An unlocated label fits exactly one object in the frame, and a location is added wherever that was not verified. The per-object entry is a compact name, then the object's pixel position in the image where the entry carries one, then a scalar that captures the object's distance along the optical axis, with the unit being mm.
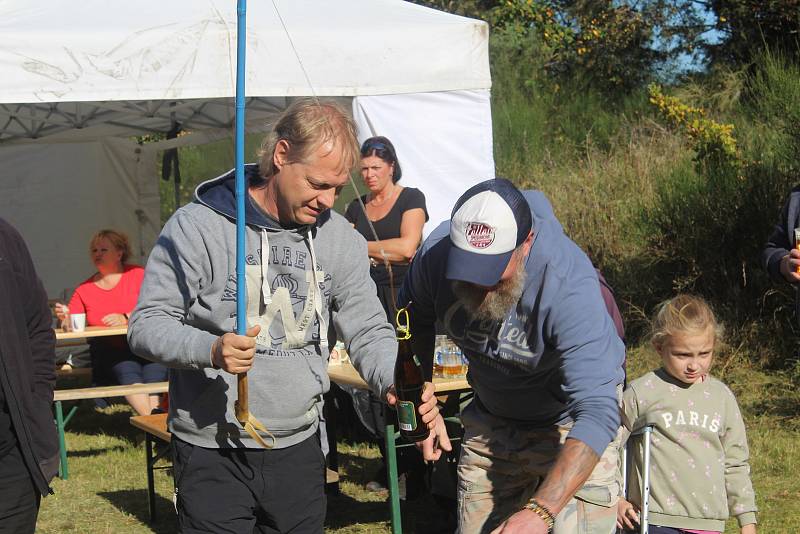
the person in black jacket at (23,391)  3084
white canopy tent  6406
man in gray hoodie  2820
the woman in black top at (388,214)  6402
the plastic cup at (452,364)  5445
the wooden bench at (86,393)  7006
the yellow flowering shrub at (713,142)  9562
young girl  3812
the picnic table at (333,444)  5215
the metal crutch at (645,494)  3760
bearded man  2566
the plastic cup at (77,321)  8016
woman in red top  8266
